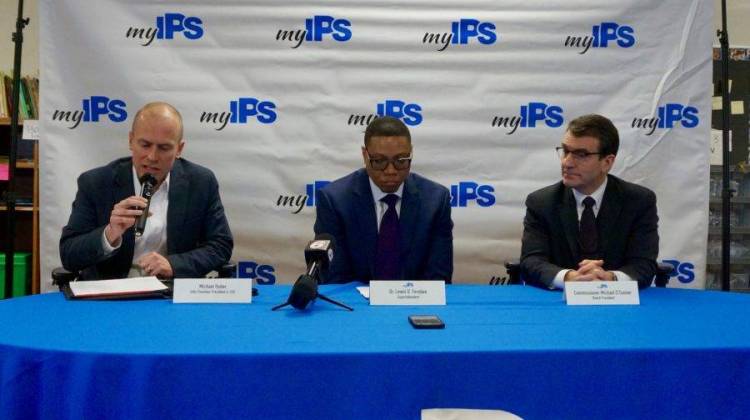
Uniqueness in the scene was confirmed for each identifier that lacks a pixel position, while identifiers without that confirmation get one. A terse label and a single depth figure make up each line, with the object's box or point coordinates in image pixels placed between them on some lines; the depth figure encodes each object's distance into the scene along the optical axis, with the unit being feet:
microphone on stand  6.14
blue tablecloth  4.59
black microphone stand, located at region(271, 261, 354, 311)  6.29
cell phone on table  5.45
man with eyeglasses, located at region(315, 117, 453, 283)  8.96
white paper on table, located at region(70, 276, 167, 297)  6.76
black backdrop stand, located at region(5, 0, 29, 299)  10.71
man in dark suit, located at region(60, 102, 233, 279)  8.10
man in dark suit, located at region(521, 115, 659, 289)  8.83
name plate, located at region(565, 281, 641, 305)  6.77
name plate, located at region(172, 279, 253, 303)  6.57
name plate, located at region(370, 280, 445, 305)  6.57
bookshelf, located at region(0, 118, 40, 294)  14.26
